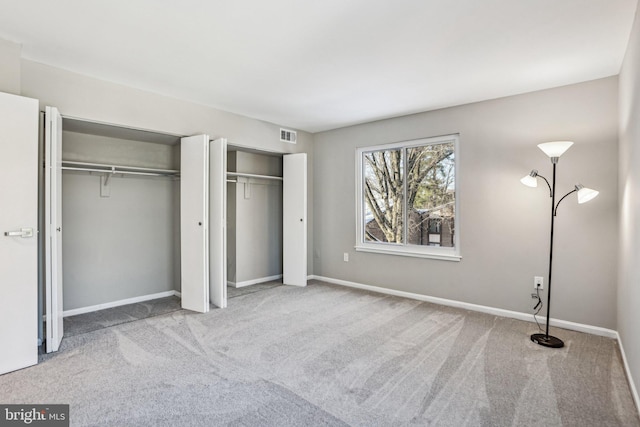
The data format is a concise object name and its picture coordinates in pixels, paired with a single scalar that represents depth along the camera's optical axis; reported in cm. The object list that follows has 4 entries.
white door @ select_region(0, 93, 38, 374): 239
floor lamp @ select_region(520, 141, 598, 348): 292
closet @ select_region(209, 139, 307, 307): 501
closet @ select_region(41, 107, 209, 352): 376
